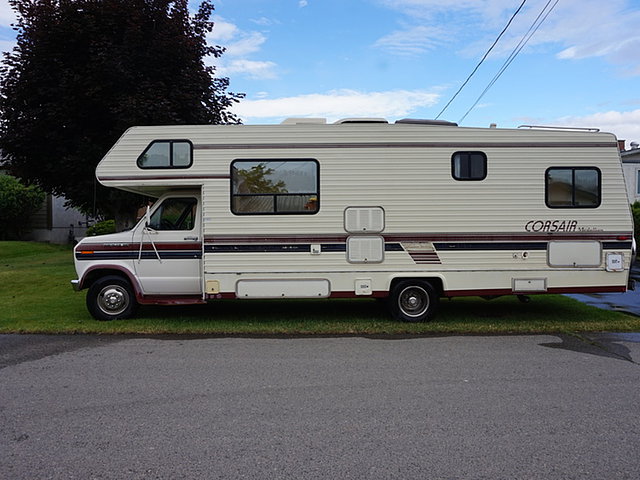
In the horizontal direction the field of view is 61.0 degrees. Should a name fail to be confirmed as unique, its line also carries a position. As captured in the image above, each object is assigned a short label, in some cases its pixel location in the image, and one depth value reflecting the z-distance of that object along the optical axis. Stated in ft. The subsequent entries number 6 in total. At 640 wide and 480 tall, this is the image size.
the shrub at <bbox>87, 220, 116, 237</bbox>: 73.00
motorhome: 27.68
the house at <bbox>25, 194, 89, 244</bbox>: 87.11
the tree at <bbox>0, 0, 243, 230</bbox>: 43.32
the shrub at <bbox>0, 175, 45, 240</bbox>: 79.61
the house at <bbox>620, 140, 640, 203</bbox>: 95.40
